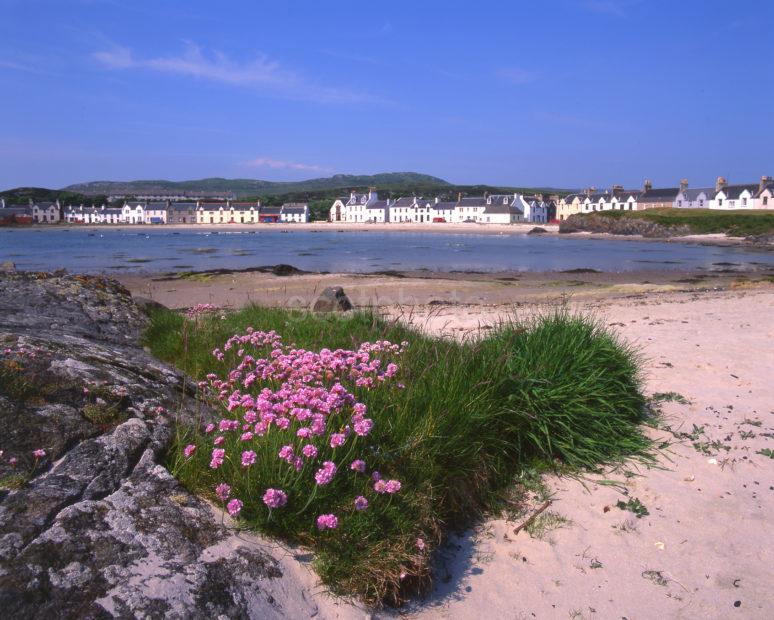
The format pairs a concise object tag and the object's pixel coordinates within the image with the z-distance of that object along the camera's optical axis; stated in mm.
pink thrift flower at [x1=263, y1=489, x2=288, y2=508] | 2709
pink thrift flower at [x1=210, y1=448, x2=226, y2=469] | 2840
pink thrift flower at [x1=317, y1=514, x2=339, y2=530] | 2828
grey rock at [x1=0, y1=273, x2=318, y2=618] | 2248
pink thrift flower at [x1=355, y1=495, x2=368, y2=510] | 2871
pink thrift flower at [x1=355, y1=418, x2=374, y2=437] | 3057
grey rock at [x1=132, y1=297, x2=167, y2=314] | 7501
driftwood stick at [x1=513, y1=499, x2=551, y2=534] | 3761
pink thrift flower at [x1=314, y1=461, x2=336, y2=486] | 2771
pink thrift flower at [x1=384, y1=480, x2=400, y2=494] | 3031
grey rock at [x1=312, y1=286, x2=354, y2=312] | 13109
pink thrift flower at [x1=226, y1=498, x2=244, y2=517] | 2688
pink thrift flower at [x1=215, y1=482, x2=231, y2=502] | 2824
